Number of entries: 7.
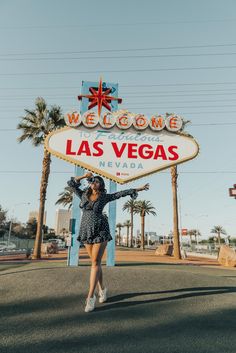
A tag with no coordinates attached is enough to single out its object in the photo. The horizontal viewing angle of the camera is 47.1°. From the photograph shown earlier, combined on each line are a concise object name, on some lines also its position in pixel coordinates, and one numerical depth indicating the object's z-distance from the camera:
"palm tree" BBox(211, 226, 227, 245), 89.69
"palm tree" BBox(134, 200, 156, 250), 65.94
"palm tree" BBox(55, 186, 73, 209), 46.50
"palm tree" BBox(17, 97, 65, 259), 24.41
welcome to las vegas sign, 8.78
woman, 4.08
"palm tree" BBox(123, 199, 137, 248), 68.18
